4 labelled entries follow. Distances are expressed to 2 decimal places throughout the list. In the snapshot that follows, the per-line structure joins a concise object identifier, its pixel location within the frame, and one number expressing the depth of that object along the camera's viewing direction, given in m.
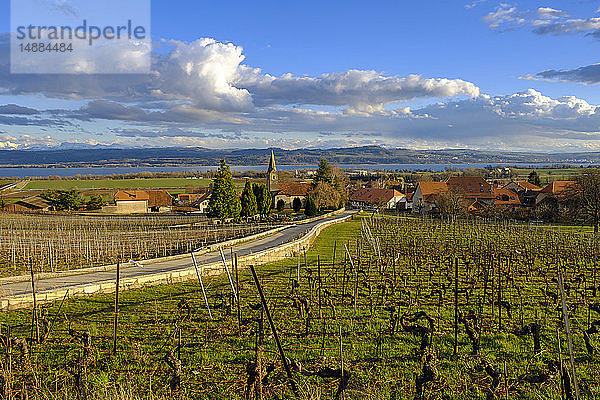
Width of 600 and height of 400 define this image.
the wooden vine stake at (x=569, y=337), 3.44
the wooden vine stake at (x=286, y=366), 4.19
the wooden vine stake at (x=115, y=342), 6.39
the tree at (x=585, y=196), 30.70
